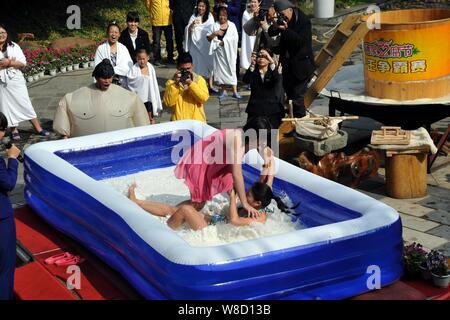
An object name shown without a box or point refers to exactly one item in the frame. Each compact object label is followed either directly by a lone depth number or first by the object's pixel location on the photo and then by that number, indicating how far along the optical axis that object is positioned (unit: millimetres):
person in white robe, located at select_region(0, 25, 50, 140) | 9930
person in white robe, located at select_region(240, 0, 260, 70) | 11980
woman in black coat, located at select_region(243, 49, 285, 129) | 8070
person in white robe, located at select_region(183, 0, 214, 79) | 11961
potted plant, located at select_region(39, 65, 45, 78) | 13611
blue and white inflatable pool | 4797
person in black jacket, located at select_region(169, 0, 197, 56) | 13492
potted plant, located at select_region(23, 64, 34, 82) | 13305
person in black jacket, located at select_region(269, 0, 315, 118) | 8742
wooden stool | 7598
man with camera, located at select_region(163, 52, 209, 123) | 7867
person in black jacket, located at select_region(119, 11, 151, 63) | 10242
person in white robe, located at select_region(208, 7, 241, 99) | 11609
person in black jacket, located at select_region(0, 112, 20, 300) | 5230
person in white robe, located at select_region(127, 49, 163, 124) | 9096
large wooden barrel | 8023
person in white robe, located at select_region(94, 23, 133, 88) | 9242
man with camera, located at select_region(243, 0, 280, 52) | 9375
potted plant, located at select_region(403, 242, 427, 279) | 5492
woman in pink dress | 5762
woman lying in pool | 5777
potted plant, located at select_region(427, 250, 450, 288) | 5328
